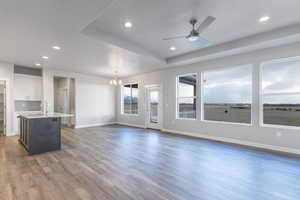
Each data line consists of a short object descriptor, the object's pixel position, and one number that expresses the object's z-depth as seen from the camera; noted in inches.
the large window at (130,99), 320.2
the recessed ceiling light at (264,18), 114.4
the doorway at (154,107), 271.7
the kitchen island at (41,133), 145.2
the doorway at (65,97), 302.4
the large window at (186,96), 228.5
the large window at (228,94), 181.0
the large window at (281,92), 153.3
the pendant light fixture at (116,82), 244.4
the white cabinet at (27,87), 233.8
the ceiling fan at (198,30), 100.8
